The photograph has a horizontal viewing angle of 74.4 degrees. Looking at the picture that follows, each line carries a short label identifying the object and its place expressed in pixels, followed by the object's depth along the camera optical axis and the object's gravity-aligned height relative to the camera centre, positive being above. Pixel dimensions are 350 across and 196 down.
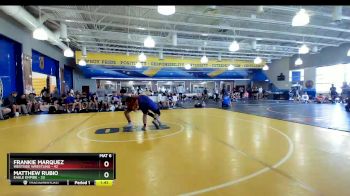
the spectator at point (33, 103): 10.68 -0.53
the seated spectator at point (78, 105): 12.20 -0.71
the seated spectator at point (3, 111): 8.71 -0.72
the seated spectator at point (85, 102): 12.59 -0.57
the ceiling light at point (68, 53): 9.88 +1.67
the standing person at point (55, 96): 12.17 -0.23
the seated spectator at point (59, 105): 11.65 -0.67
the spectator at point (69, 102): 11.75 -0.54
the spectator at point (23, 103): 9.83 -0.46
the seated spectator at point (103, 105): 12.87 -0.79
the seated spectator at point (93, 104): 12.74 -0.69
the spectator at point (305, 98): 16.74 -0.63
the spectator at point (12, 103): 9.39 -0.44
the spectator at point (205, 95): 20.86 -0.41
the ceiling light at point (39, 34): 6.80 +1.72
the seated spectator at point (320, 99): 16.56 -0.70
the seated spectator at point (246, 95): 22.25 -0.48
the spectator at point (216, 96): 20.31 -0.55
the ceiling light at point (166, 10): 4.26 +1.52
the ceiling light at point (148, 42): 7.98 +1.70
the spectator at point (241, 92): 22.67 -0.19
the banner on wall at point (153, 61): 14.85 +2.11
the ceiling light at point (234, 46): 8.87 +1.70
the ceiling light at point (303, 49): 9.81 +1.72
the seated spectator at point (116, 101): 13.44 -0.57
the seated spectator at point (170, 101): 14.63 -0.65
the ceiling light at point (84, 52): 13.71 +2.38
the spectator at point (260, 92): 22.00 -0.20
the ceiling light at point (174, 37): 10.95 +2.54
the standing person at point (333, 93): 16.23 -0.27
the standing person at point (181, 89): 21.92 +0.16
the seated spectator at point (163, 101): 13.83 -0.62
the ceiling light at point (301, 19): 5.49 +1.70
